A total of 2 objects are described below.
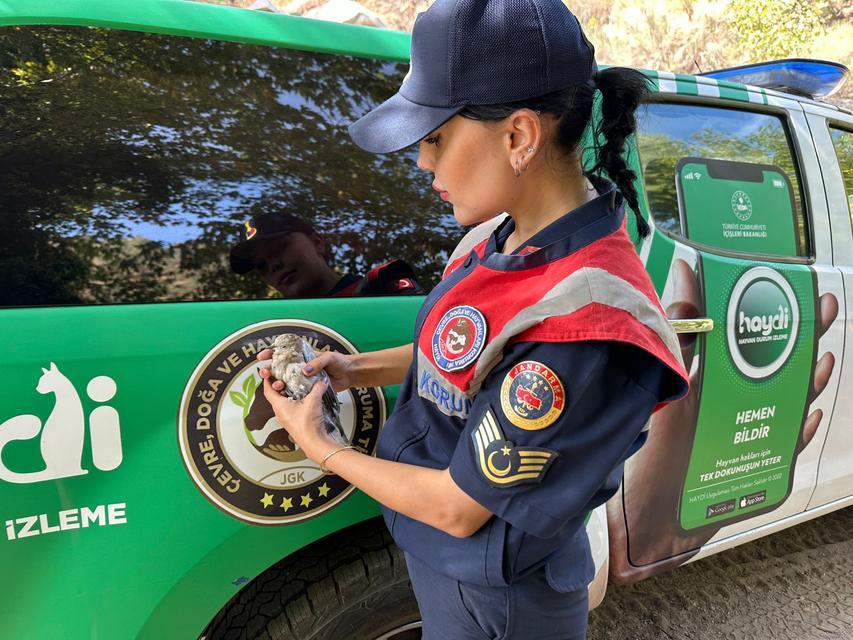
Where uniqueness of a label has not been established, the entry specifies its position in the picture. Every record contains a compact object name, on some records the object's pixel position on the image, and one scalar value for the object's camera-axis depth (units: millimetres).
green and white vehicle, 1153
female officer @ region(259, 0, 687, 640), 868
